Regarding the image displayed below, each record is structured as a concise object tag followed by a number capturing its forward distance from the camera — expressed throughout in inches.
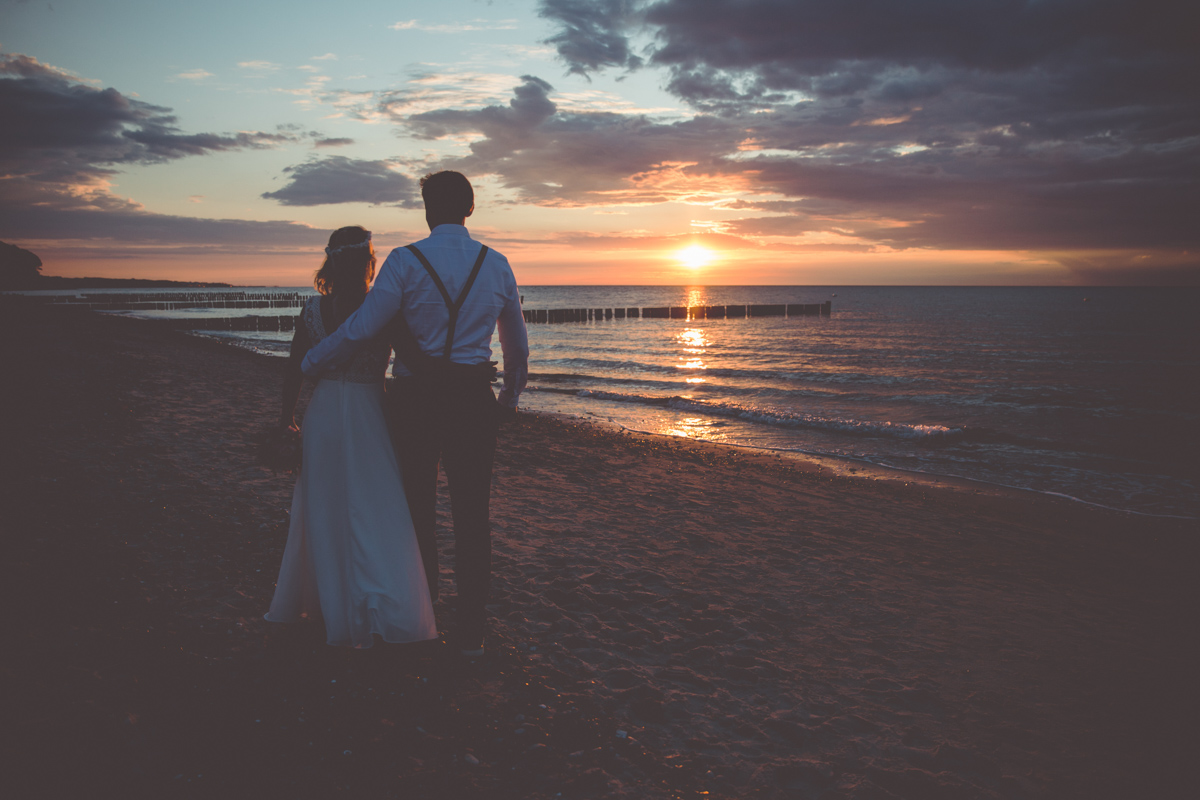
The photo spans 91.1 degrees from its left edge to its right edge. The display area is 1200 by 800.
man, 111.8
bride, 120.1
